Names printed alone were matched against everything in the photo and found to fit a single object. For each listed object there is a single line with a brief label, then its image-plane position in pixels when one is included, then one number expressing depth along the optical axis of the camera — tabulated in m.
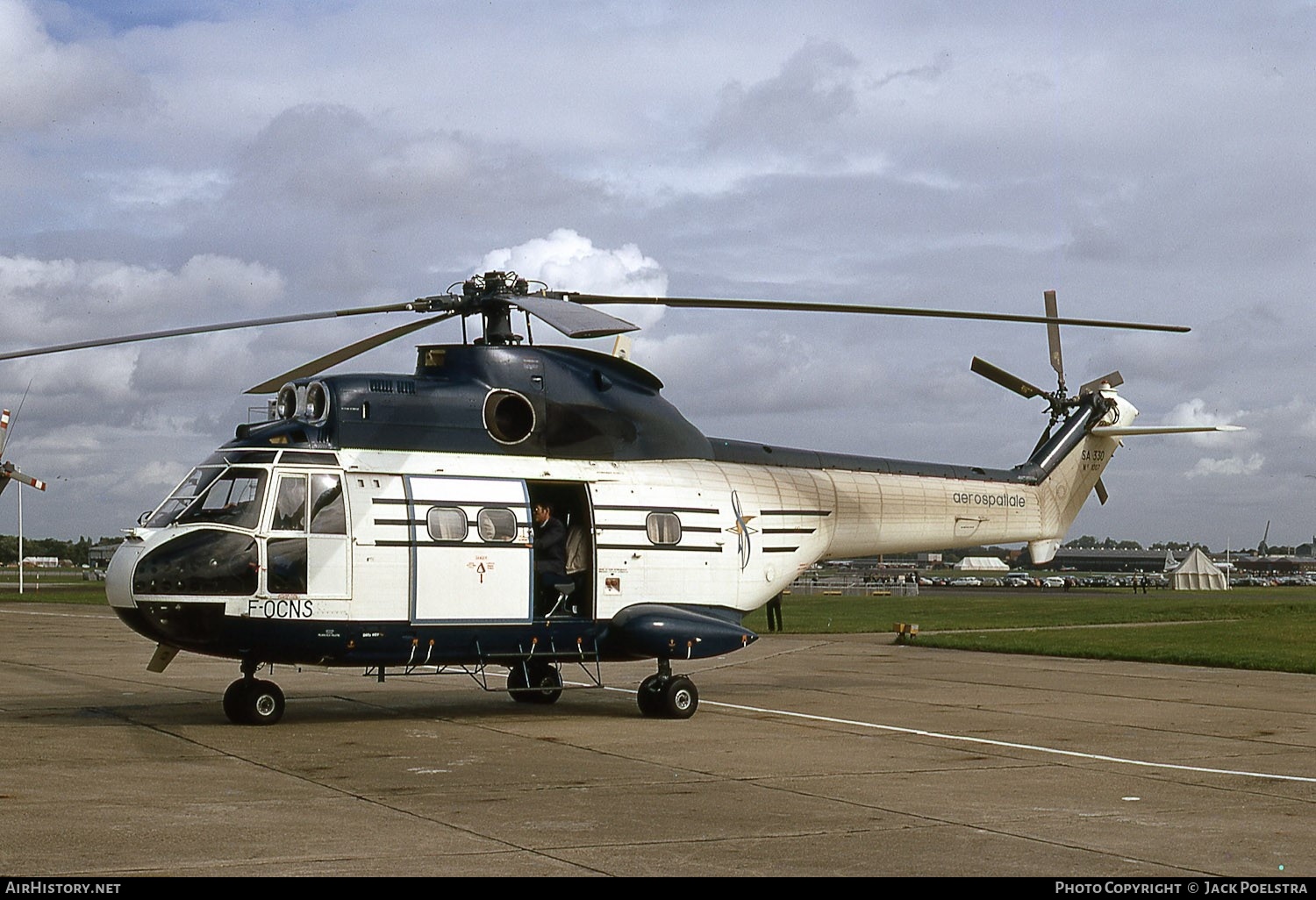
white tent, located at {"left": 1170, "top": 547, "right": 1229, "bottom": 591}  90.38
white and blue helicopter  14.56
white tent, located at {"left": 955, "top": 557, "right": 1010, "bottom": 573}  176.75
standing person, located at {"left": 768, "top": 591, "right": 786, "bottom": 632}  30.23
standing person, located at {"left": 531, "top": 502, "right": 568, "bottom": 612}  16.70
